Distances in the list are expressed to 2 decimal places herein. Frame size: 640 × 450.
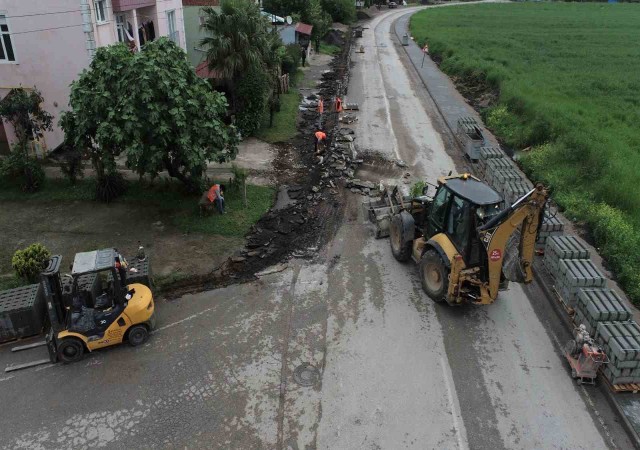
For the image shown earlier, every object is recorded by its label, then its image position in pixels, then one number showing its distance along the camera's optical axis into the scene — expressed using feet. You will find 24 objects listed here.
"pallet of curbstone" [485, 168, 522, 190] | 53.11
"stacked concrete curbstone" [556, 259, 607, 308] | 35.53
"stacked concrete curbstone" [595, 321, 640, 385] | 29.35
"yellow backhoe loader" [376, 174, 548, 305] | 31.78
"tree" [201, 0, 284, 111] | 67.56
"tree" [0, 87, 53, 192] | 51.90
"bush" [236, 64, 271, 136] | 70.44
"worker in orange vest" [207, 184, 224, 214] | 49.39
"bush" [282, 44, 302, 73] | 103.45
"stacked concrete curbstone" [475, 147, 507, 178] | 61.25
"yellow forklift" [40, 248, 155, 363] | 31.24
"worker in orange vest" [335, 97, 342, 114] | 86.07
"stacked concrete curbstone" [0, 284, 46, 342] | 33.30
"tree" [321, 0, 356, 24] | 188.55
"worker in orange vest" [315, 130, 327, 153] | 65.72
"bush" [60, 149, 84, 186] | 53.72
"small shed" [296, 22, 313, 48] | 129.70
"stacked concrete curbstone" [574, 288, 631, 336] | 32.35
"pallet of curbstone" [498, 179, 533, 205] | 48.88
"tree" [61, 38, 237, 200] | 43.42
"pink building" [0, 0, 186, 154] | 57.67
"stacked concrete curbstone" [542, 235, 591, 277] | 38.55
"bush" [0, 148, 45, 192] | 53.21
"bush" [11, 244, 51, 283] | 38.09
